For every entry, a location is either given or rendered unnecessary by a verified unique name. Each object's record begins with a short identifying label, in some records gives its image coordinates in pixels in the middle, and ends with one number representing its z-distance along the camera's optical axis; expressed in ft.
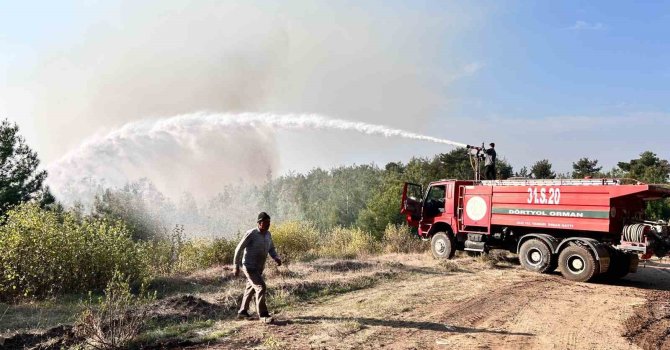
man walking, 25.12
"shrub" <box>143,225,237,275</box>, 46.09
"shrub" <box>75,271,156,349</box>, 20.12
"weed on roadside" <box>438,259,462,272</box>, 44.48
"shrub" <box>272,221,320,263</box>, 56.44
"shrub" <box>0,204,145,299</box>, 31.76
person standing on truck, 52.01
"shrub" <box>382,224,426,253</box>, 62.23
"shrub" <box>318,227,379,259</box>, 58.42
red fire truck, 37.63
